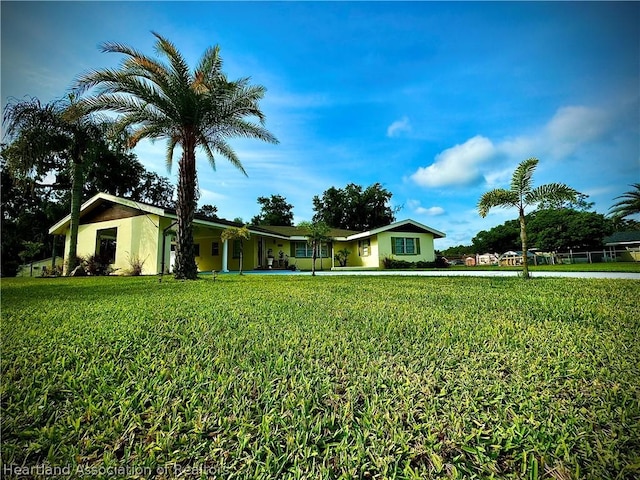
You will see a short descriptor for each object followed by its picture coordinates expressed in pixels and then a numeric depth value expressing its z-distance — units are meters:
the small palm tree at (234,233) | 15.09
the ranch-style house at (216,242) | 14.93
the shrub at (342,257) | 22.30
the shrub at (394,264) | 21.00
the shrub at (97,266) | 14.95
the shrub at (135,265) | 14.15
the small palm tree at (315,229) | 15.98
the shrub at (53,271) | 15.10
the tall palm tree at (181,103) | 9.38
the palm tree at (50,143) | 13.27
